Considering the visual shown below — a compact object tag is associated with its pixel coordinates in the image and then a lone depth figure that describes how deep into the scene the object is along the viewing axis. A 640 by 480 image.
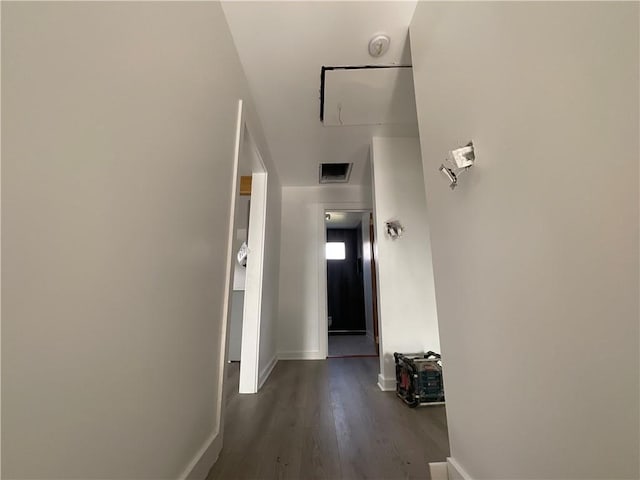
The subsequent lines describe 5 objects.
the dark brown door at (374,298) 3.32
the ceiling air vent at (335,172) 3.15
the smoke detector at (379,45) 1.50
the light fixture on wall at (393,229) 2.30
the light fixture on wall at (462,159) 0.85
